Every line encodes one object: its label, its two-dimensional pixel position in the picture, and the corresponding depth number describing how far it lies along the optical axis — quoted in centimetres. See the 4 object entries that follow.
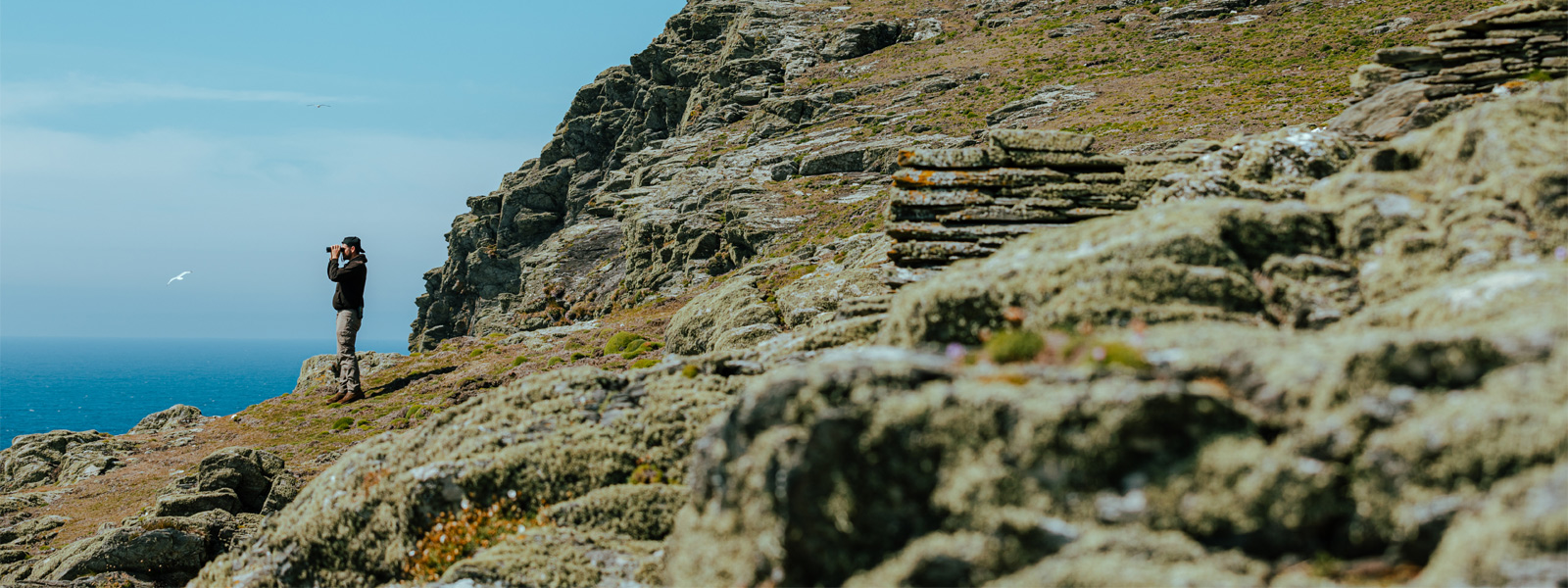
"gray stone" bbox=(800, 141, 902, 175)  6418
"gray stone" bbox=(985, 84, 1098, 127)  6612
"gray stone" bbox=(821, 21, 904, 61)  9812
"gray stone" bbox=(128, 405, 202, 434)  3678
